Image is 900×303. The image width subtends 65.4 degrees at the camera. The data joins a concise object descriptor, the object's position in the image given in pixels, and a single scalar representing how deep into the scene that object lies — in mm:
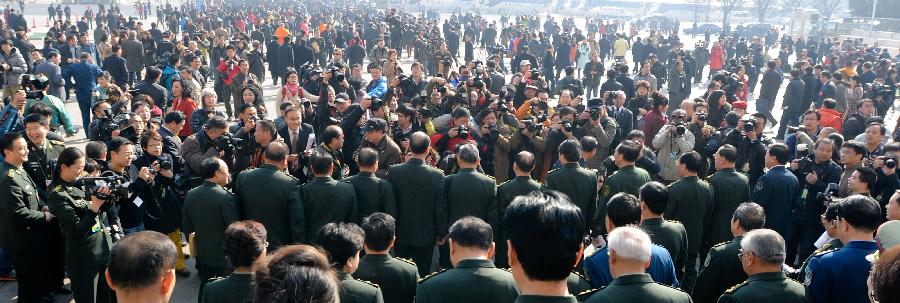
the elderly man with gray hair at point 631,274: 3006
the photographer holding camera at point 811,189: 5984
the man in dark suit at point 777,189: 5824
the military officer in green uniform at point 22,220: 4840
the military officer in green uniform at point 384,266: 3834
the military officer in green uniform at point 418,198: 5574
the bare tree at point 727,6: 46812
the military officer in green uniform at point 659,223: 4395
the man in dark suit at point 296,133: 6938
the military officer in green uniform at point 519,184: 5496
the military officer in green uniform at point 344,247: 3479
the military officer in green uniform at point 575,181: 5719
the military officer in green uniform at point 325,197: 5230
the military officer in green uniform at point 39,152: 5551
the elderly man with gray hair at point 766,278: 3451
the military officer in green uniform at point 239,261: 3486
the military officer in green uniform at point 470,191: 5555
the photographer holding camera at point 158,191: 5555
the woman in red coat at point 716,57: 19844
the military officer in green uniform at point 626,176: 5598
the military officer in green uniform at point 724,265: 4156
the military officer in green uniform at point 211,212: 4984
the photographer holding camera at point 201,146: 6230
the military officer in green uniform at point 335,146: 6172
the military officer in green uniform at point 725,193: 5617
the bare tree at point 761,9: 47844
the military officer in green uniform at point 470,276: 3449
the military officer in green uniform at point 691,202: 5402
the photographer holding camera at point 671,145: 7254
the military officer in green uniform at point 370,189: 5430
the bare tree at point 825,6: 49625
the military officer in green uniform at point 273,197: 5156
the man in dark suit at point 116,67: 12531
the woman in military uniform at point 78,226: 4590
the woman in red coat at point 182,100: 8414
